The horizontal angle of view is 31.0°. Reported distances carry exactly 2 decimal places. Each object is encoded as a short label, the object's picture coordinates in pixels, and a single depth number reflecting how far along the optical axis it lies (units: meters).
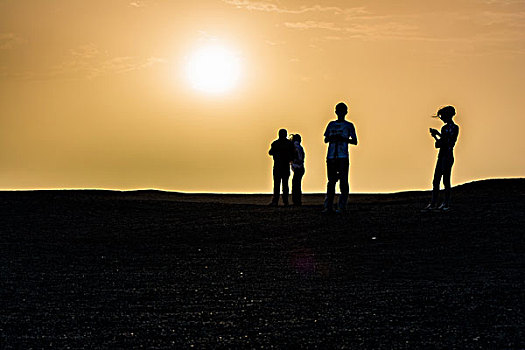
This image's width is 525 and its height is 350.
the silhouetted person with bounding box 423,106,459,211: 21.02
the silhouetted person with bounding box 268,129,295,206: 26.28
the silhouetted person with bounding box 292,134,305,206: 26.86
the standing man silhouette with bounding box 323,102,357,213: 21.02
